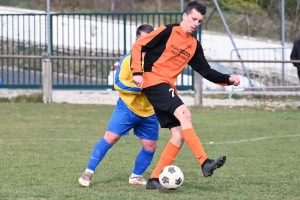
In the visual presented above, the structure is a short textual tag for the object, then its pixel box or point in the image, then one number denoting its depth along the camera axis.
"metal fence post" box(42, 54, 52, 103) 32.94
